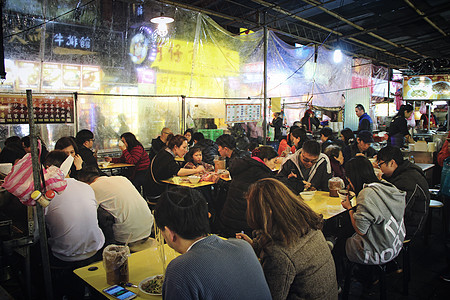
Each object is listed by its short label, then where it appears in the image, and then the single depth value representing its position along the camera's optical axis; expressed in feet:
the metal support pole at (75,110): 24.35
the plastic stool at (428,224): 16.61
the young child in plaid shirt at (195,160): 20.70
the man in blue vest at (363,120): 30.27
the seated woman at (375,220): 9.86
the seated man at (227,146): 20.15
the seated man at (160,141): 24.79
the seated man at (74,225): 9.89
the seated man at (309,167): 15.31
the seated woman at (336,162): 17.56
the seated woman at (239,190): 12.41
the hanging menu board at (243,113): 30.58
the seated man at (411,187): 12.42
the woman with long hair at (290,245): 6.33
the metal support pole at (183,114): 29.35
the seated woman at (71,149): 15.93
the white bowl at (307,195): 13.65
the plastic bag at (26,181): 7.86
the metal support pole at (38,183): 7.73
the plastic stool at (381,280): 10.68
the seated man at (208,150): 23.79
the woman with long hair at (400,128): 29.73
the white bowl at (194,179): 18.27
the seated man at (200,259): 5.02
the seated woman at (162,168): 18.08
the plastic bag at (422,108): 60.24
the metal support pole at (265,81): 28.53
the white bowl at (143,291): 6.75
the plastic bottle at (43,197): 7.55
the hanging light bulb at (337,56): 36.45
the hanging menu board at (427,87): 36.67
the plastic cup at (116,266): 7.10
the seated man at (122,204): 11.12
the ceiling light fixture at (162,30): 27.17
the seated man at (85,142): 19.70
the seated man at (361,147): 20.93
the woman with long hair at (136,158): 20.56
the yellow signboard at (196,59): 27.66
